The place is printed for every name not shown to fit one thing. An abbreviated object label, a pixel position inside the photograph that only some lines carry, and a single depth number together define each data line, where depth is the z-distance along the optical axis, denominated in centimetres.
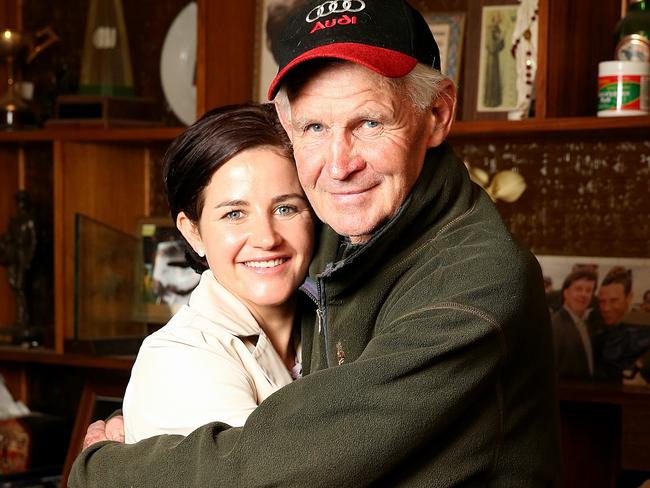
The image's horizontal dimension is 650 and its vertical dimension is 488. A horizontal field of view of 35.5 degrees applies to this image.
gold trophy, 309
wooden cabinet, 238
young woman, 161
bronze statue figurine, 319
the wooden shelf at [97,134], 272
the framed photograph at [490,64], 246
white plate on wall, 302
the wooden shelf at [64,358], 279
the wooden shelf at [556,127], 224
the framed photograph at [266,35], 277
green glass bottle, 227
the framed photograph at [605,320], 249
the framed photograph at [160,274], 288
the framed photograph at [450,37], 257
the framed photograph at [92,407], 293
